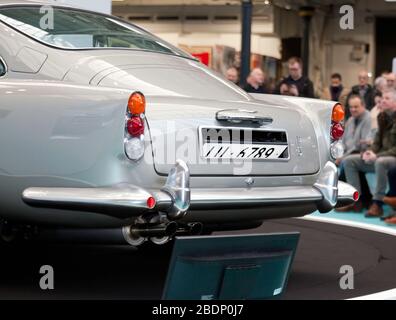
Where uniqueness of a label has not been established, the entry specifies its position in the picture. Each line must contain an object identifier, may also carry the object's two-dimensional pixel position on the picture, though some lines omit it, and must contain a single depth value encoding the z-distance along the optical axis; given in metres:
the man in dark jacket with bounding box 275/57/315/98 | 12.77
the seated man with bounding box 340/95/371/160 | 10.59
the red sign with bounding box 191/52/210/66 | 23.02
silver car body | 4.55
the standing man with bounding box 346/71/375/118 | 14.51
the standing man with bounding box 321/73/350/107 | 17.83
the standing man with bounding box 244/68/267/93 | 13.35
